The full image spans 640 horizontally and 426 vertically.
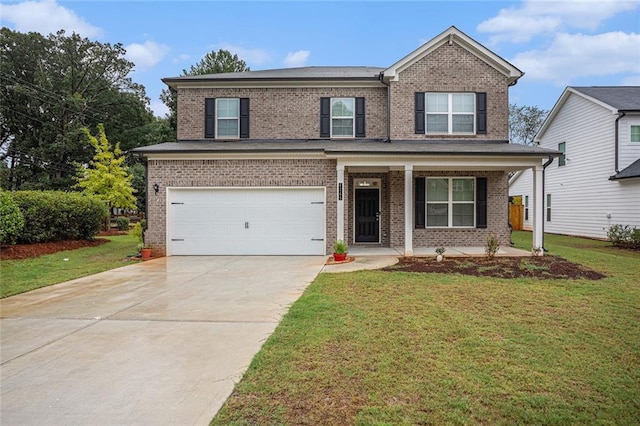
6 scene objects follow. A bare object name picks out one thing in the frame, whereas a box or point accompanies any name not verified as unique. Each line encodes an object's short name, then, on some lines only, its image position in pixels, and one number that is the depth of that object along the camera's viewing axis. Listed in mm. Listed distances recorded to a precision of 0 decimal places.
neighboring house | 16094
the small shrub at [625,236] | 13829
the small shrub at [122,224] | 24281
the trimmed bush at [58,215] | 13133
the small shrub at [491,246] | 10289
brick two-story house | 12000
